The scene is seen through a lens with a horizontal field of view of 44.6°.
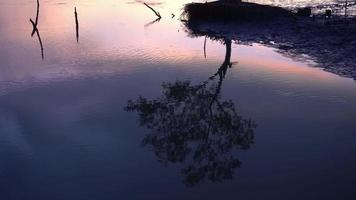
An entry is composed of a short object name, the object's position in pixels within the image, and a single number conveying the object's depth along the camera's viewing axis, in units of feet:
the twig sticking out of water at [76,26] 88.79
